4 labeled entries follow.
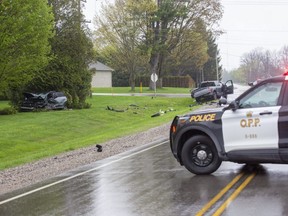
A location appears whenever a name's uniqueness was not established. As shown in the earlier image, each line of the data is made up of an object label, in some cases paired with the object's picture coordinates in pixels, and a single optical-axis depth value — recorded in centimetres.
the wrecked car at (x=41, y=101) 3262
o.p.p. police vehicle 838
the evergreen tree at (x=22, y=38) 2459
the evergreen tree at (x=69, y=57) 3534
